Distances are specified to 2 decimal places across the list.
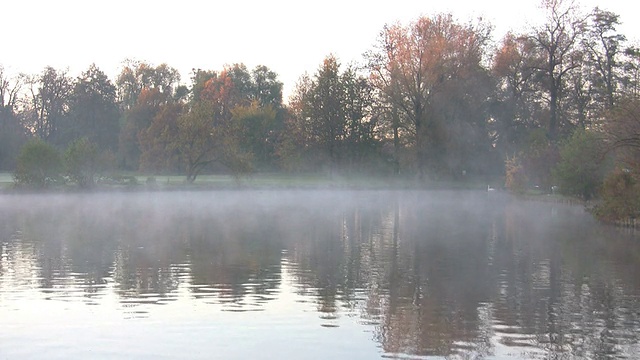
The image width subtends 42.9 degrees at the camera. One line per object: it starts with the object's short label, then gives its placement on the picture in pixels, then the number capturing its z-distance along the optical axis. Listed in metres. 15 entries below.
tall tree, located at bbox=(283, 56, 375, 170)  74.81
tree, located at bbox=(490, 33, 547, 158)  65.94
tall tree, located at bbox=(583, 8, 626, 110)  60.84
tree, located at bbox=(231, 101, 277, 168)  85.31
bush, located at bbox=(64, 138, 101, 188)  56.47
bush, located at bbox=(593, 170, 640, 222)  32.16
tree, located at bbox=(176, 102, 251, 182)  65.38
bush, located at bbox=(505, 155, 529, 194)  55.53
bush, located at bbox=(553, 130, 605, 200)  42.44
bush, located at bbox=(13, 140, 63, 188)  55.22
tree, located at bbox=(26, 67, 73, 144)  91.00
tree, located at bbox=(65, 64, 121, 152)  90.75
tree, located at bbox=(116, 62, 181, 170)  86.19
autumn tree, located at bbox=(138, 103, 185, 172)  66.19
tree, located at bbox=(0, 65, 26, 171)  82.81
